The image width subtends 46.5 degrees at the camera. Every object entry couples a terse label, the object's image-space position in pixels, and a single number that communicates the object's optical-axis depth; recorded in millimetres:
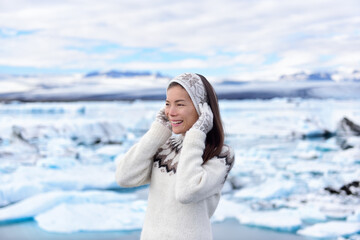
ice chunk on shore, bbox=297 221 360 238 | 3225
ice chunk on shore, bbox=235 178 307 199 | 4375
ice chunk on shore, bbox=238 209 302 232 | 3364
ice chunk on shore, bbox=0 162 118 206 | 4246
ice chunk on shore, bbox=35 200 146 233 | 3320
